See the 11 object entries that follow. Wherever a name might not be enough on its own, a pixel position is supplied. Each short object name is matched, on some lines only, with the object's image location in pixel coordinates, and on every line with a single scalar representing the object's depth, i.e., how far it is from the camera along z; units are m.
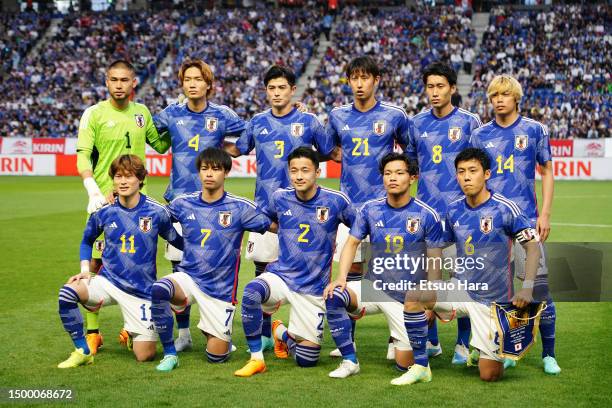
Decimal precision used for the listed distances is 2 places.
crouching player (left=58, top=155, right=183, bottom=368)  13.86
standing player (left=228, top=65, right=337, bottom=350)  15.00
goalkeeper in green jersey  15.13
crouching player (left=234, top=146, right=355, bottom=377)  13.44
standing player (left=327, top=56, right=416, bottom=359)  14.55
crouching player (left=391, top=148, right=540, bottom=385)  12.52
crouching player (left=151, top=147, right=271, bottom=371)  13.72
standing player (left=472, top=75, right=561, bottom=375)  13.62
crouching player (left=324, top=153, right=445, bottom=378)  12.96
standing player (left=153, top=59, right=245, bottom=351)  15.14
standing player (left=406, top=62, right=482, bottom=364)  14.24
